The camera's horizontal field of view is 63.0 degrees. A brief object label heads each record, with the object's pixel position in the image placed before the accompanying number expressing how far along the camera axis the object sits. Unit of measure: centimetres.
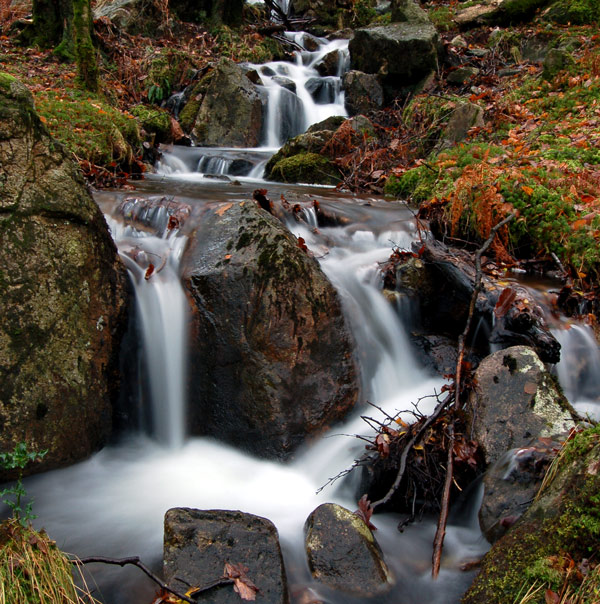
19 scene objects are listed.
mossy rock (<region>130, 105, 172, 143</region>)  1045
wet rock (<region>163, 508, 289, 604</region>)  247
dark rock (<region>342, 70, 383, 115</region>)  1290
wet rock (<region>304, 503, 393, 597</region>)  271
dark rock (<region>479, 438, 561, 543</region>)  280
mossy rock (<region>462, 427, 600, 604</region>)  197
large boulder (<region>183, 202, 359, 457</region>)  389
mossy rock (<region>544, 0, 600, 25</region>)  1275
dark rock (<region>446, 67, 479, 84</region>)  1206
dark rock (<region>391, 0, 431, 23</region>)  1357
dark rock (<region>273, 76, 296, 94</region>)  1384
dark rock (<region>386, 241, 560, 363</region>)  448
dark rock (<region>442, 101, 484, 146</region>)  898
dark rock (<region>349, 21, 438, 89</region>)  1247
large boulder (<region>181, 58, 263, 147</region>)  1208
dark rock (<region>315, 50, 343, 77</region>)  1507
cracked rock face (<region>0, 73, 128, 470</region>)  331
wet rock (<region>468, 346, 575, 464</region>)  337
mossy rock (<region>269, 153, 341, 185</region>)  941
